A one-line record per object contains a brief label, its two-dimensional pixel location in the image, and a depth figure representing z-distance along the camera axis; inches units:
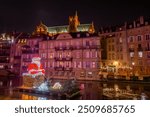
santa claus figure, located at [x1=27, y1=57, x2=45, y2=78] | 618.4
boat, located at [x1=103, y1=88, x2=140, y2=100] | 538.0
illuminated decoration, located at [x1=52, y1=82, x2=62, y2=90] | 584.8
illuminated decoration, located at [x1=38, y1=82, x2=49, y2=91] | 582.7
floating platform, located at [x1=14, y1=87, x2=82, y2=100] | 533.6
